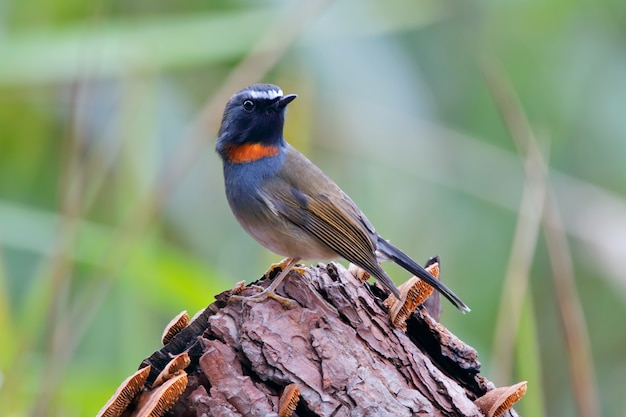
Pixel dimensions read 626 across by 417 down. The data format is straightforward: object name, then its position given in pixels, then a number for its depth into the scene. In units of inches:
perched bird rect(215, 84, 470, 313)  292.0
